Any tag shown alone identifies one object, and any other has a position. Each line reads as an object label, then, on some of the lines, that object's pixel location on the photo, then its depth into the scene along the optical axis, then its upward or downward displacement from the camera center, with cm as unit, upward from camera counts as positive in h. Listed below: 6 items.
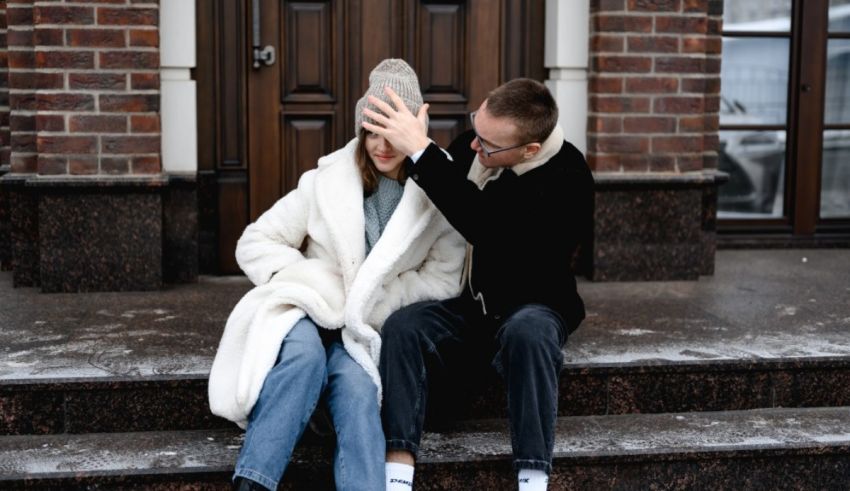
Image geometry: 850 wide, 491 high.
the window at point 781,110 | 637 -17
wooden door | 537 +5
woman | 311 -64
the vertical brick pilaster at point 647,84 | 527 -3
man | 322 -58
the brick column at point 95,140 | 489 -28
